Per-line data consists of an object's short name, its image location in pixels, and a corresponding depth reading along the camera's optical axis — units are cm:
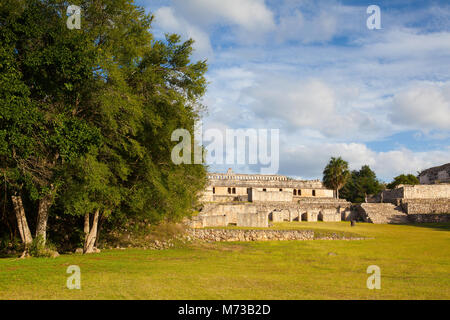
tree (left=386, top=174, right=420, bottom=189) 7406
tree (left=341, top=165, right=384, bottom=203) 7525
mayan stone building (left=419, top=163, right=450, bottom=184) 6812
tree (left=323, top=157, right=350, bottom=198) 6109
